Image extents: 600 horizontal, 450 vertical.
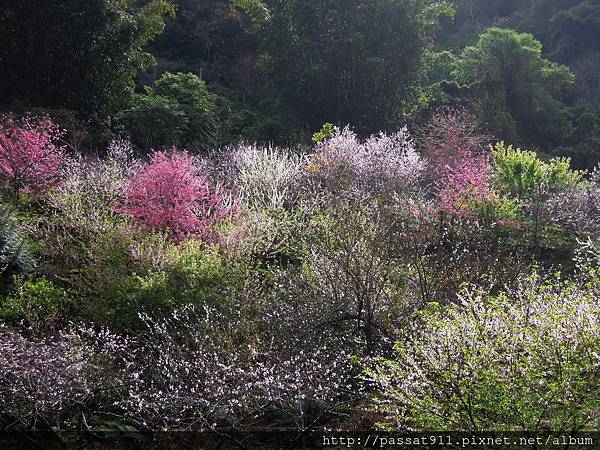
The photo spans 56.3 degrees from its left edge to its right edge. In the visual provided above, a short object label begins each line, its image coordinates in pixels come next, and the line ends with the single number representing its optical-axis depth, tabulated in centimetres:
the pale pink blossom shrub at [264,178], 1255
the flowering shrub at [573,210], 1227
